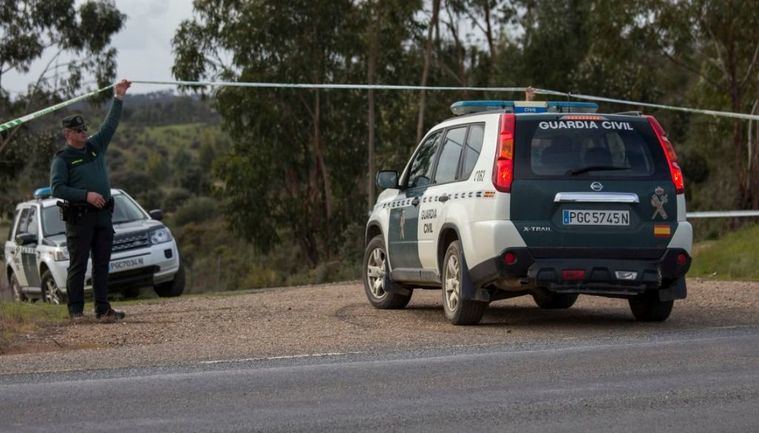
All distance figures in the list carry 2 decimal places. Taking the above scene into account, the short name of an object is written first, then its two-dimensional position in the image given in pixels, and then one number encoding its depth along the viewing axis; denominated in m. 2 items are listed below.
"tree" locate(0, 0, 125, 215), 41.62
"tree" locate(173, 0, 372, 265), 42.50
